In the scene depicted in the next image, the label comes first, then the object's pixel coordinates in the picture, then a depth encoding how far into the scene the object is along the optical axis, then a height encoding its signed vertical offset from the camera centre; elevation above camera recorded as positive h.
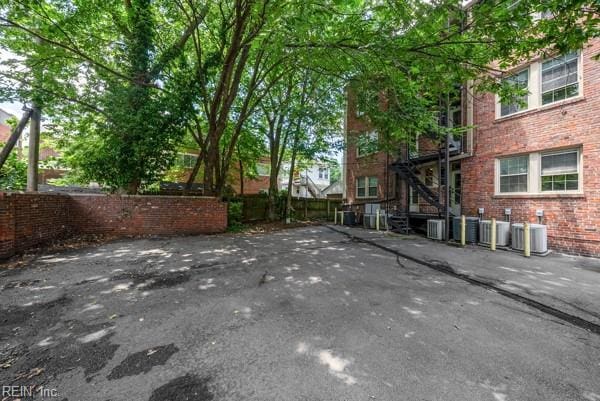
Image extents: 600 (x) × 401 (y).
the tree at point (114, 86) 7.43 +4.04
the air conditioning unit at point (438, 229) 9.01 -1.00
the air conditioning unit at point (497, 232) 7.41 -0.90
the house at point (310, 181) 25.35 +2.68
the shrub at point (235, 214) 12.08 -0.66
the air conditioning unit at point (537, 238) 6.66 -0.96
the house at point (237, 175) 18.37 +2.45
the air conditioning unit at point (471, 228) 8.11 -0.84
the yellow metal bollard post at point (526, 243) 6.47 -1.06
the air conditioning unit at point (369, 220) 12.41 -0.92
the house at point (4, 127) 21.19 +6.74
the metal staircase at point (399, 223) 10.84 -0.93
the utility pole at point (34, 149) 7.08 +1.54
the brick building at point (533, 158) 6.62 +1.66
